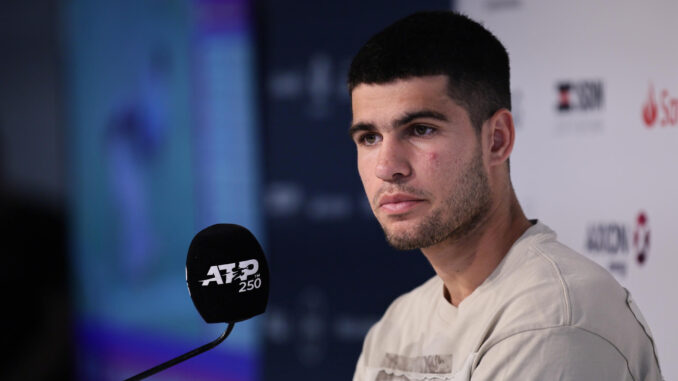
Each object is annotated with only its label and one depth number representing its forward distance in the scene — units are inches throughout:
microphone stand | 112.9
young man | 118.8
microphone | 115.4
